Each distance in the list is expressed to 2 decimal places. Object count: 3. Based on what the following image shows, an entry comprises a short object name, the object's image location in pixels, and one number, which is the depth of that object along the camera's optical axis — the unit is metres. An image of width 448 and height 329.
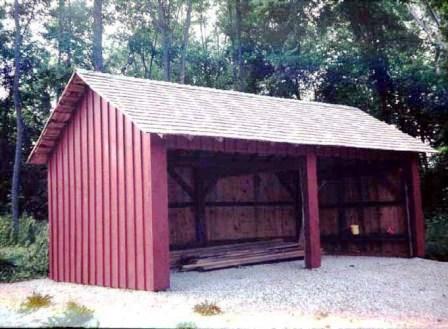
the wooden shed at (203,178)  9.52
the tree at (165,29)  27.95
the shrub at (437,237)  14.70
